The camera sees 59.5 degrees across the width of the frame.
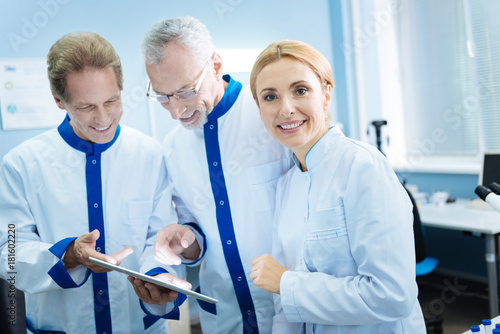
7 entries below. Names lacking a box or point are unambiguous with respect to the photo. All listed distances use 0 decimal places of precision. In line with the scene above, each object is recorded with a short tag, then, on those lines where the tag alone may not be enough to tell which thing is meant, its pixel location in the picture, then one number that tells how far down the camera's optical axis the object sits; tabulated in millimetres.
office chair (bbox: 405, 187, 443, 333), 2928
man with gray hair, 1439
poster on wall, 2859
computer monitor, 3205
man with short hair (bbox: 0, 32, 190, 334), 1425
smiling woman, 1116
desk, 2852
